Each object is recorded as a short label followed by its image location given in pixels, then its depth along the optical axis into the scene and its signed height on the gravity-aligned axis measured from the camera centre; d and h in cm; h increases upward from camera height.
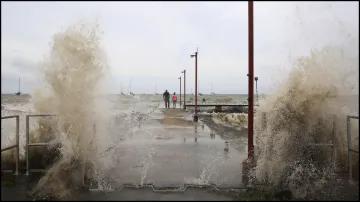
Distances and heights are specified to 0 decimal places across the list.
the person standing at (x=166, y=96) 3781 +75
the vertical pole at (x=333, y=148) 641 -92
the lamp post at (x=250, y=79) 773 +57
